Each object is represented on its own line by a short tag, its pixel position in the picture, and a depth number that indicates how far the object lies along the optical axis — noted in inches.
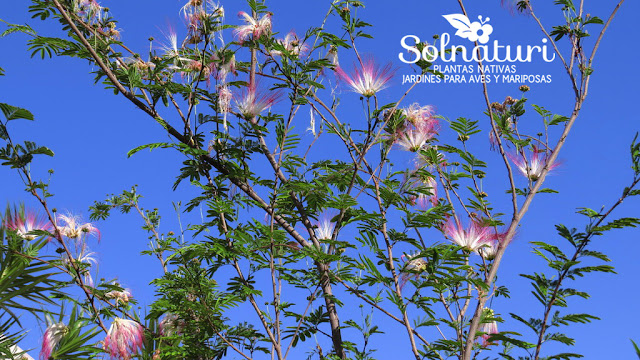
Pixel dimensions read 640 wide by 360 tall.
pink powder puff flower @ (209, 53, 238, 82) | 151.5
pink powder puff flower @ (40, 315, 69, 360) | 170.4
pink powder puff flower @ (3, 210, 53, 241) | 171.3
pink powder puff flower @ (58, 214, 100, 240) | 178.5
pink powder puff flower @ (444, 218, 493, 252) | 149.8
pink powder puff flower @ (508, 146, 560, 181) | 161.1
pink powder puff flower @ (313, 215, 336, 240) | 157.2
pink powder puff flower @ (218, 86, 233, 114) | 149.9
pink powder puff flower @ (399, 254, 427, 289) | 144.5
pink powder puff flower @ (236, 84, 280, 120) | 153.6
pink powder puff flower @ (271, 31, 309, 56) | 159.8
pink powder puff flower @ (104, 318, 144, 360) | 161.3
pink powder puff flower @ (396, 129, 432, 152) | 163.5
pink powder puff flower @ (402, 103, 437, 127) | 168.1
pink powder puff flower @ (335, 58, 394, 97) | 156.7
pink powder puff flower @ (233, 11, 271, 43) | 162.6
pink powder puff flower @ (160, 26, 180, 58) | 156.7
